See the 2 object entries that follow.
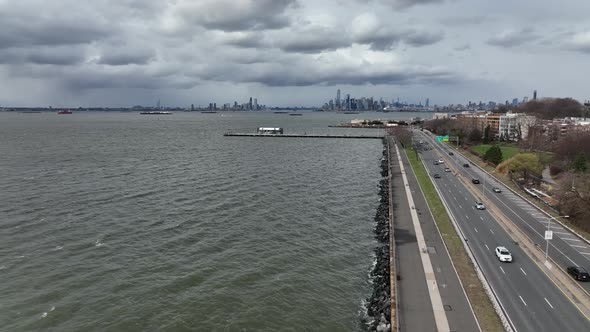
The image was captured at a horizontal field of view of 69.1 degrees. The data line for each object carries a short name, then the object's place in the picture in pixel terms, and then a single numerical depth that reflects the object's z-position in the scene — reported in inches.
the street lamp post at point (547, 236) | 1636.8
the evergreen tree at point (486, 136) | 6294.3
